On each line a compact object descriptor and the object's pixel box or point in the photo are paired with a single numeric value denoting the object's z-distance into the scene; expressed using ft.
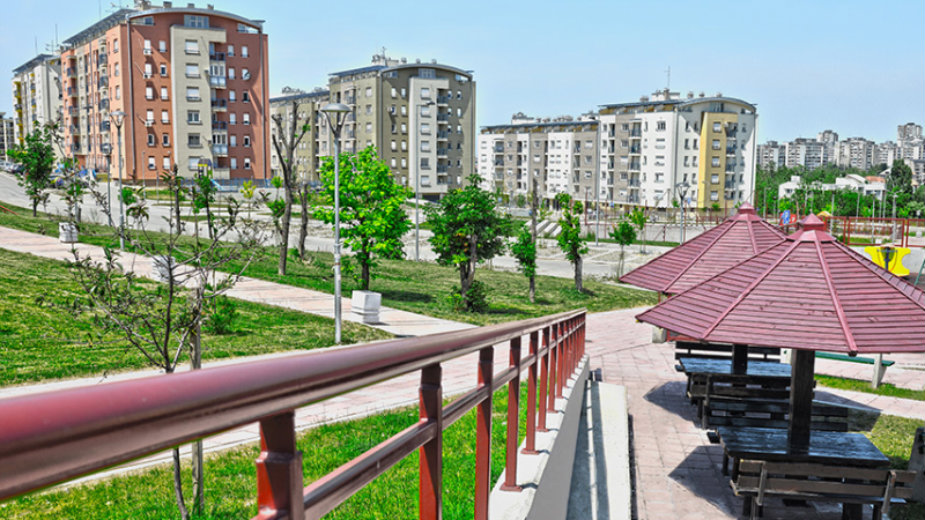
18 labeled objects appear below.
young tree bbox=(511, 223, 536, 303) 81.00
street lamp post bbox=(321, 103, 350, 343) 50.49
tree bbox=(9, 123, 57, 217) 103.40
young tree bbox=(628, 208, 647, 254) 162.40
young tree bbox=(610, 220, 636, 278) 113.91
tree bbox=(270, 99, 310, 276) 78.59
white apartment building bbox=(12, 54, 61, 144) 320.50
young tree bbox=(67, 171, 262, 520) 19.15
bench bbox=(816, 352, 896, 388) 45.68
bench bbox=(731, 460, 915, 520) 23.72
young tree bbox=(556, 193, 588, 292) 90.02
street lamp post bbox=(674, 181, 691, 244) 115.14
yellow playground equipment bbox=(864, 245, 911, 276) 68.57
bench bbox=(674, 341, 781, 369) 42.37
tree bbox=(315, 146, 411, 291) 66.80
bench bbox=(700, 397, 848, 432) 29.91
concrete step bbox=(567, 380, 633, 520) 22.59
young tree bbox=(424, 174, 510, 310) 72.13
